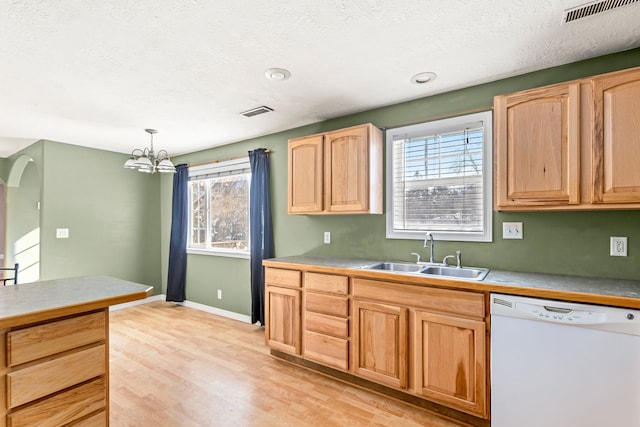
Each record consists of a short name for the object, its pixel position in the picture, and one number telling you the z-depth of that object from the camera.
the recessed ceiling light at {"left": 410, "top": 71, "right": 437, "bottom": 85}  2.37
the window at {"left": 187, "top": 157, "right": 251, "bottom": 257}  4.34
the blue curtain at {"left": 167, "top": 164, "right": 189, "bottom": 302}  4.91
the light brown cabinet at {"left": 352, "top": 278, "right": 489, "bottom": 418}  1.95
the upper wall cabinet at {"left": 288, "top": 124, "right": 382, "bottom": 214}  2.78
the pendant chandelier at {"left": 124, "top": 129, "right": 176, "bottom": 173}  3.33
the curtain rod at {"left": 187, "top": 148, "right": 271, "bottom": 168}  4.25
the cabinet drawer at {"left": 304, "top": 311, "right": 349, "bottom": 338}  2.52
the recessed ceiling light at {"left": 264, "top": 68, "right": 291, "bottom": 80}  2.28
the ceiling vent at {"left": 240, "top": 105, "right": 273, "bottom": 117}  3.06
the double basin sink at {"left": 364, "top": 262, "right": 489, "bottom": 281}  2.42
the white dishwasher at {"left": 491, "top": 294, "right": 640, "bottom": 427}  1.55
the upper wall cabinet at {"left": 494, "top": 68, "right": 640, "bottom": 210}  1.77
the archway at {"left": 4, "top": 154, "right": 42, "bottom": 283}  4.25
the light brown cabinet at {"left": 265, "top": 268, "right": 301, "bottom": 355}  2.83
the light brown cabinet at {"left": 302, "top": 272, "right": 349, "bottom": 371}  2.52
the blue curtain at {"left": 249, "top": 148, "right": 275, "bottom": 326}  3.82
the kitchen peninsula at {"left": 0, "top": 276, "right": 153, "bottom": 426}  1.37
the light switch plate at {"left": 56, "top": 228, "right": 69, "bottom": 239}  4.17
